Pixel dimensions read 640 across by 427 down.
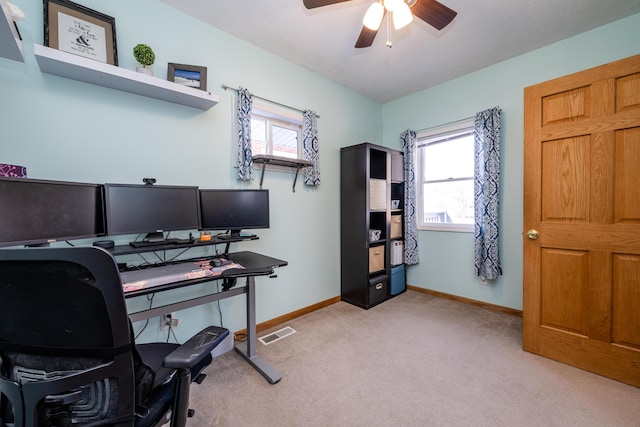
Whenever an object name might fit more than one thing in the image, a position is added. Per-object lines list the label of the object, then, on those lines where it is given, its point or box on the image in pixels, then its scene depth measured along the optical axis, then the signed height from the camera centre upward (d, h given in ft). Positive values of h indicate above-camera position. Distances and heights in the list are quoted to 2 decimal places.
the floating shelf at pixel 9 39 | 3.80 +2.82
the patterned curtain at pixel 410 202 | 11.39 +0.19
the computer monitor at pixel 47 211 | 3.95 -0.01
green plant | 5.63 +3.46
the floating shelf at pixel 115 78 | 4.66 +2.76
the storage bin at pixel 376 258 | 10.21 -2.12
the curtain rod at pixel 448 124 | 10.22 +3.46
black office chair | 2.34 -1.35
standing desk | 4.96 -2.09
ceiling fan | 5.18 +4.14
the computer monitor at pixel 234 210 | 6.61 -0.04
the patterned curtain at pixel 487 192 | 9.25 +0.49
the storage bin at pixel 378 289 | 10.08 -3.38
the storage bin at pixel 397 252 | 11.17 -2.07
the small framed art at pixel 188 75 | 6.28 +3.39
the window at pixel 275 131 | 8.44 +2.71
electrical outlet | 6.35 -2.83
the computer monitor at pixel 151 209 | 5.24 +0.00
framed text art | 4.95 +3.67
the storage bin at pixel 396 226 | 11.41 -0.89
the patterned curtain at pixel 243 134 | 7.55 +2.23
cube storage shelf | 9.98 -0.75
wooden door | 5.62 -0.38
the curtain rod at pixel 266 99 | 7.47 +3.58
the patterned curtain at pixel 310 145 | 9.29 +2.29
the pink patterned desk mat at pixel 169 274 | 4.52 -1.30
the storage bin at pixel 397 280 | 11.18 -3.32
